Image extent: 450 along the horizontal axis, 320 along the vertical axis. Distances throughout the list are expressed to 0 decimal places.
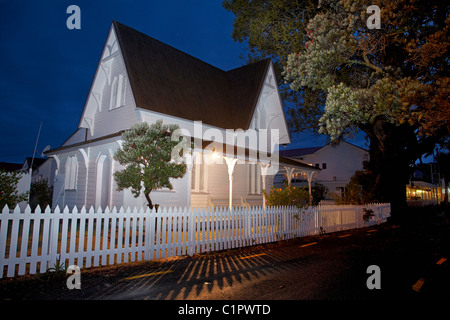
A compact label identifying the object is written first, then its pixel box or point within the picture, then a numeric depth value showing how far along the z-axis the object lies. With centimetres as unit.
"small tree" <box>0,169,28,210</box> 934
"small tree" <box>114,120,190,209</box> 880
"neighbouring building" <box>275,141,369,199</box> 4160
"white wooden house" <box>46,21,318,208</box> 1363
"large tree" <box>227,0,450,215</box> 1027
